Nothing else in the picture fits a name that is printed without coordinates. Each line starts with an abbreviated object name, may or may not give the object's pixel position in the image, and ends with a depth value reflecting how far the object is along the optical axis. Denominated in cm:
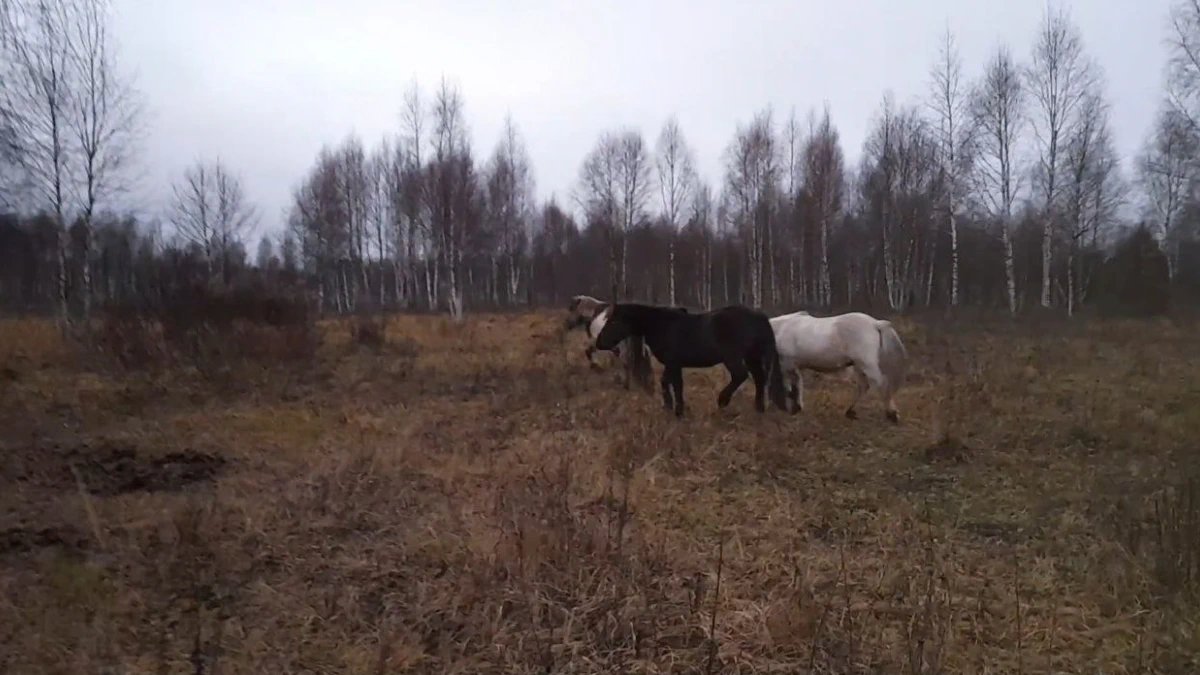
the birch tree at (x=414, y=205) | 3086
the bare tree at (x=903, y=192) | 3128
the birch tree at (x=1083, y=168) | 2784
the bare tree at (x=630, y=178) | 3622
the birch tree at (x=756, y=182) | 3431
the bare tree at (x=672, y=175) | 3809
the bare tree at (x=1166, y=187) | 3152
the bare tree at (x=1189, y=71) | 1706
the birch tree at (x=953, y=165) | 2808
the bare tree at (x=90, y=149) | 1675
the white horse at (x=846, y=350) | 852
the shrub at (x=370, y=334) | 1609
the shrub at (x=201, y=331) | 1159
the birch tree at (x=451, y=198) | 2766
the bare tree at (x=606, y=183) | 3625
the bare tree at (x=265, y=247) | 6130
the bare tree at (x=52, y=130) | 1552
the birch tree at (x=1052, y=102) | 2734
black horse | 868
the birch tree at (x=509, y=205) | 3919
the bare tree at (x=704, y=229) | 3866
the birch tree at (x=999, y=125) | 2773
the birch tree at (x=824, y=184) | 3219
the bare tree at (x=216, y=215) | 3853
